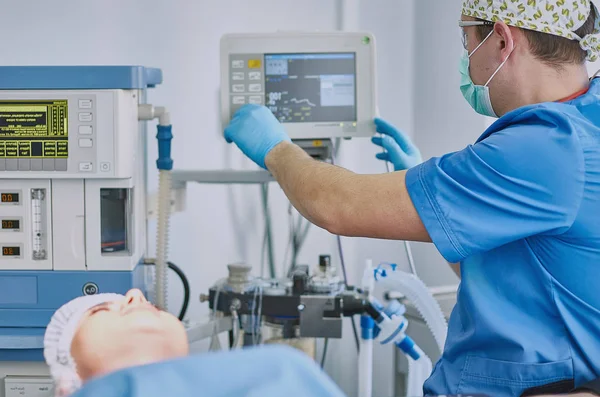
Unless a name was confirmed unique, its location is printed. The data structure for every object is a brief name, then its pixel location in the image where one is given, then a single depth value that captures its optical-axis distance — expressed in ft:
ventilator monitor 6.89
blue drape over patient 2.56
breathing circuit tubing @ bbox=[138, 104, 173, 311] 6.58
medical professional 4.26
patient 2.58
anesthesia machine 5.61
